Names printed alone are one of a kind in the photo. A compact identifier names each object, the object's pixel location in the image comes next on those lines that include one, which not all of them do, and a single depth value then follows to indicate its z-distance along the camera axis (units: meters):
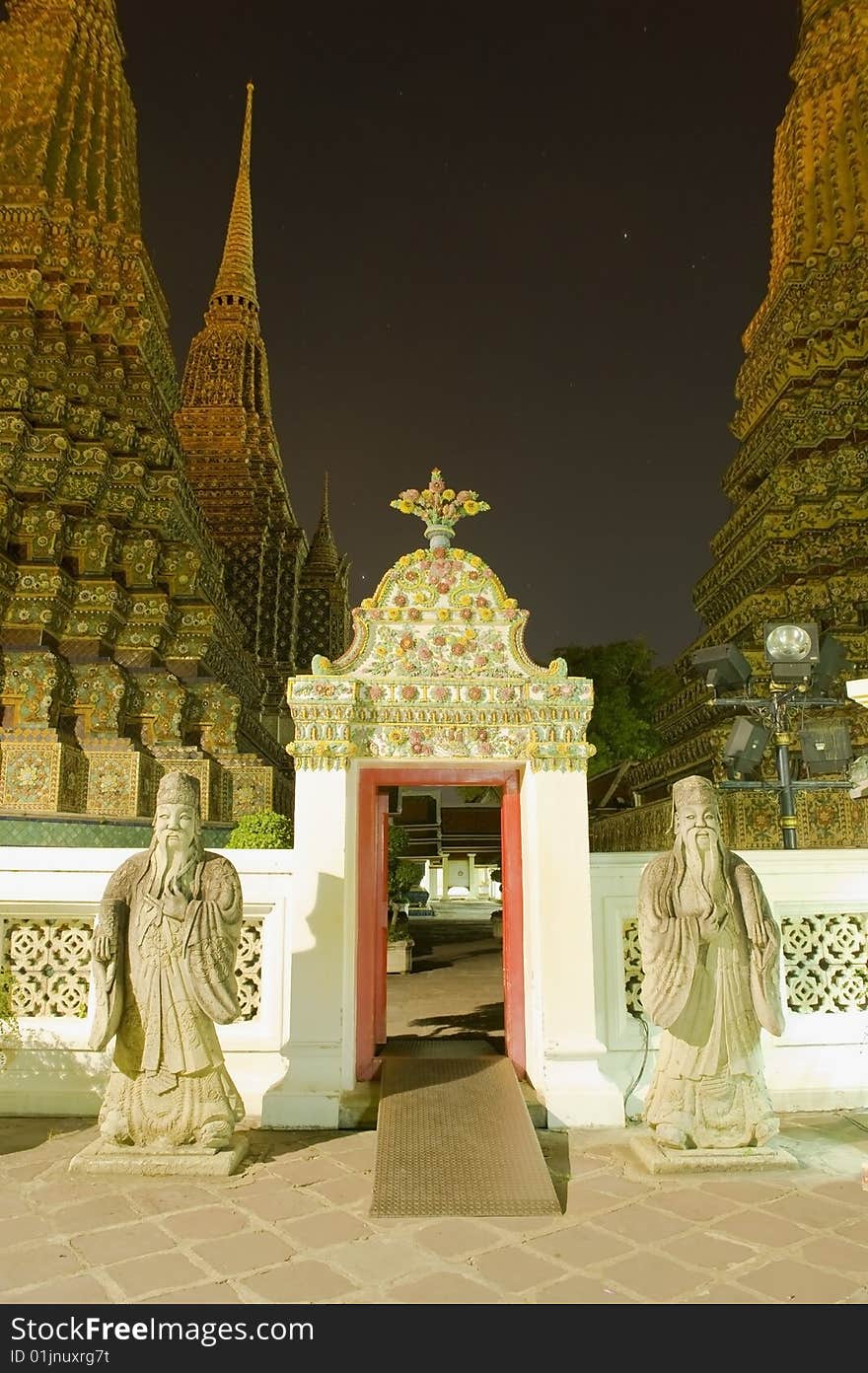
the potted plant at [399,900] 14.91
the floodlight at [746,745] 9.95
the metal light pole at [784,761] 8.99
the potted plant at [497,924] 22.11
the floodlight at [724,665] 10.39
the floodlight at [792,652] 9.46
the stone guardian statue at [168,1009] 5.11
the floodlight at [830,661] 9.84
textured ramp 4.50
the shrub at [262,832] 10.67
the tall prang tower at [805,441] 16.97
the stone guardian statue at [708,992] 5.22
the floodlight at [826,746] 9.99
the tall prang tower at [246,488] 27.16
